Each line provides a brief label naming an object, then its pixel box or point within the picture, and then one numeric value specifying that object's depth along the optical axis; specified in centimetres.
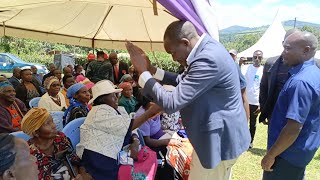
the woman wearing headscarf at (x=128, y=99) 349
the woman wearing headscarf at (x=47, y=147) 183
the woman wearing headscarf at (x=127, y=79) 438
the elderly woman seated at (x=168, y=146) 247
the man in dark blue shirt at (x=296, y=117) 163
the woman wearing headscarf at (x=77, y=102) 256
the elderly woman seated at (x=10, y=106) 289
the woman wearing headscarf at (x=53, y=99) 334
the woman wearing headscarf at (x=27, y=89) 421
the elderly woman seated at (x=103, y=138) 200
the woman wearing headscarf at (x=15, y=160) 95
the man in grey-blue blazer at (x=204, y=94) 138
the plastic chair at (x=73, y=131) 218
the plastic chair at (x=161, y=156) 253
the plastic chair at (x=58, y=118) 274
